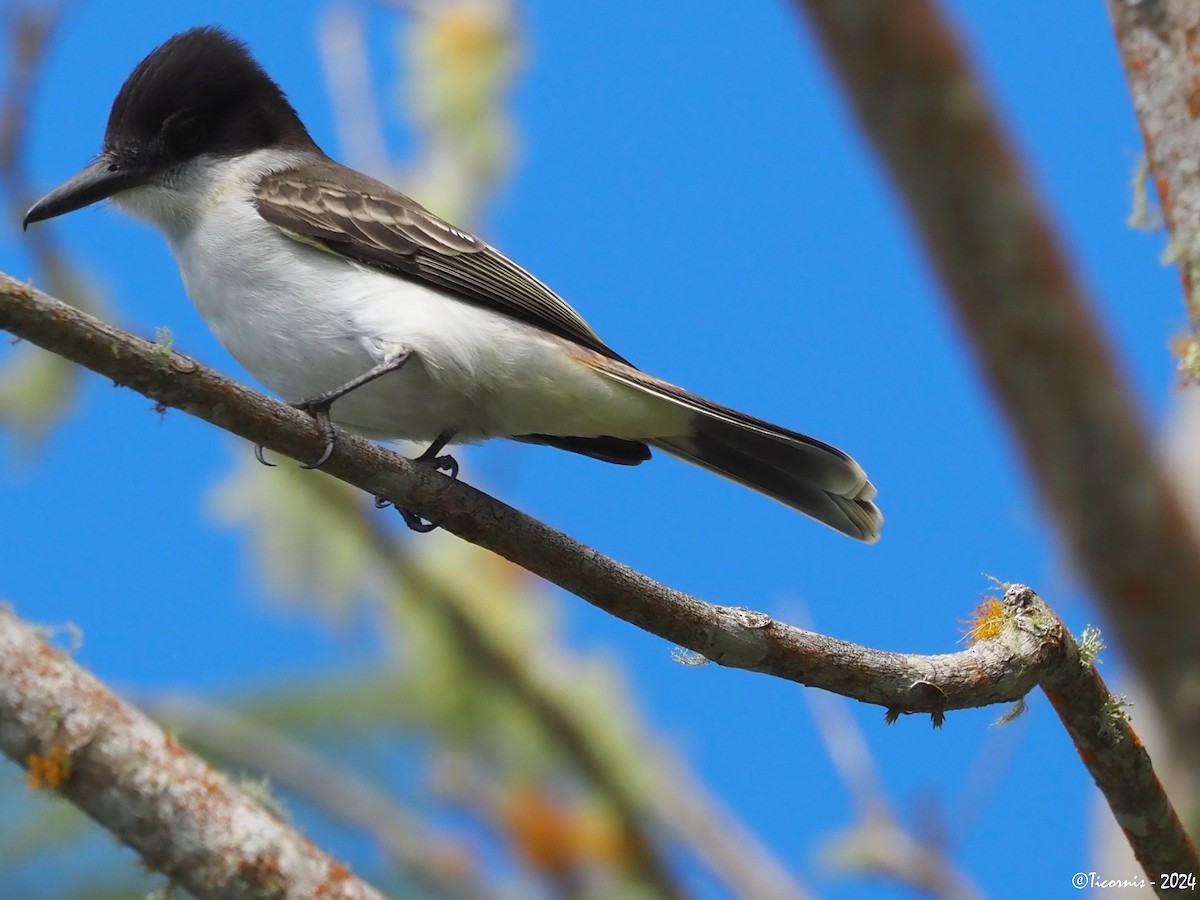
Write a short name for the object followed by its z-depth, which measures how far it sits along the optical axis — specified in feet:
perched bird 23.29
